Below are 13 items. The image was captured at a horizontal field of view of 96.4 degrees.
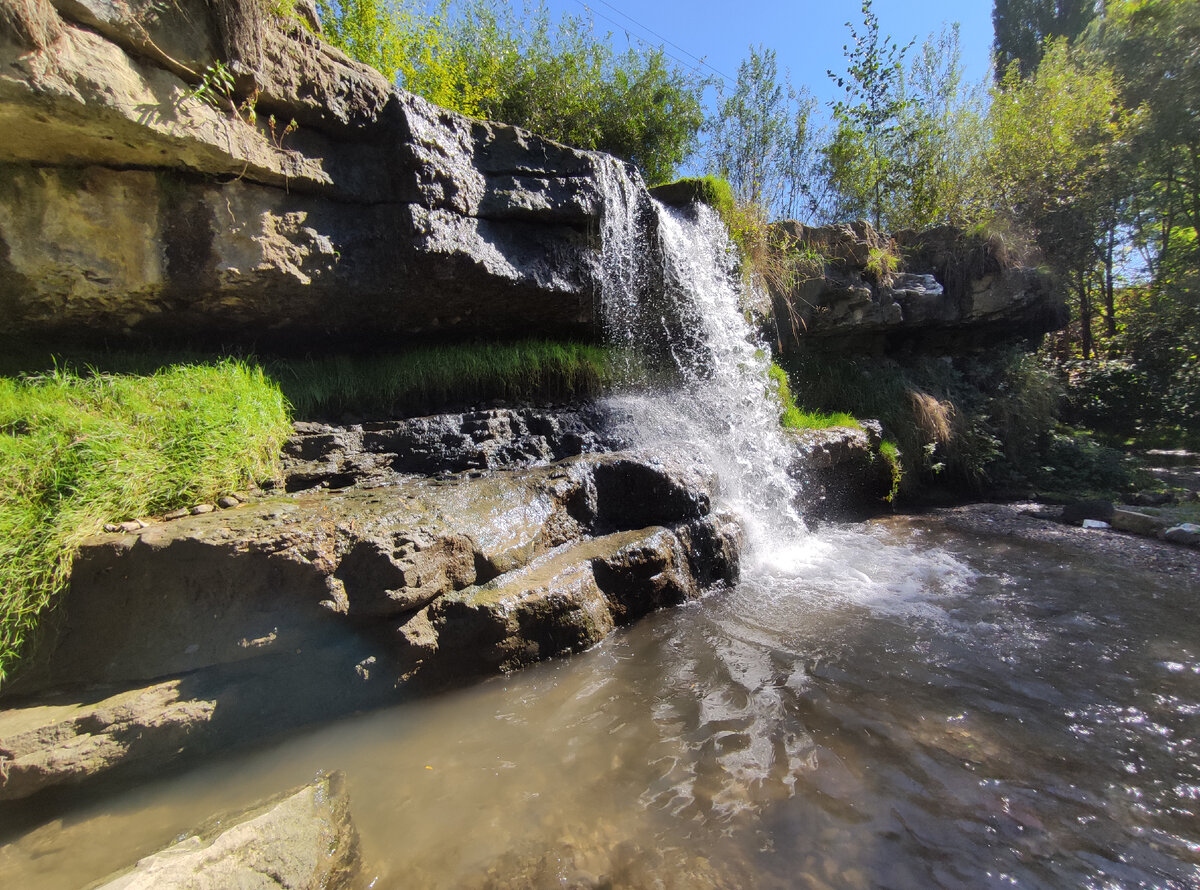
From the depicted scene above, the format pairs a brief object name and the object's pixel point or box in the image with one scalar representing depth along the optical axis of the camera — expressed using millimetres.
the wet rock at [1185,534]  4797
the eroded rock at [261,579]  2346
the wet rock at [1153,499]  6422
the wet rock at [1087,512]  5742
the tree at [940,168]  9938
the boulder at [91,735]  1980
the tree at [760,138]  12234
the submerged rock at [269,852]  1493
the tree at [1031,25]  15344
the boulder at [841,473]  5770
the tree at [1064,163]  9469
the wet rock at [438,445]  3576
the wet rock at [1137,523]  5203
